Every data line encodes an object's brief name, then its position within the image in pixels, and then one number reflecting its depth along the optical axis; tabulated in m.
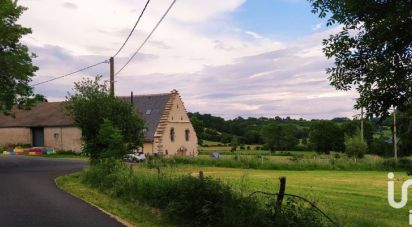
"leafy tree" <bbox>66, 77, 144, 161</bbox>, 26.30
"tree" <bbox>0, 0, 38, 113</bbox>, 34.62
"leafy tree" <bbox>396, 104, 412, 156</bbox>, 8.35
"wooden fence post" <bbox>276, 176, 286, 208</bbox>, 9.85
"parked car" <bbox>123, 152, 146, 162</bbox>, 43.59
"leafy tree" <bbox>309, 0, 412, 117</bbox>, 7.98
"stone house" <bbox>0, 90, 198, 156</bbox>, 60.47
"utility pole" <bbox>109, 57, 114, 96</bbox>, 29.33
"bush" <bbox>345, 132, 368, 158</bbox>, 65.06
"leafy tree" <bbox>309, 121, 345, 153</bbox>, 112.06
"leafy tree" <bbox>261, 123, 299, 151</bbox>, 123.31
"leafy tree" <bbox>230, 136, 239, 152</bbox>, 101.57
